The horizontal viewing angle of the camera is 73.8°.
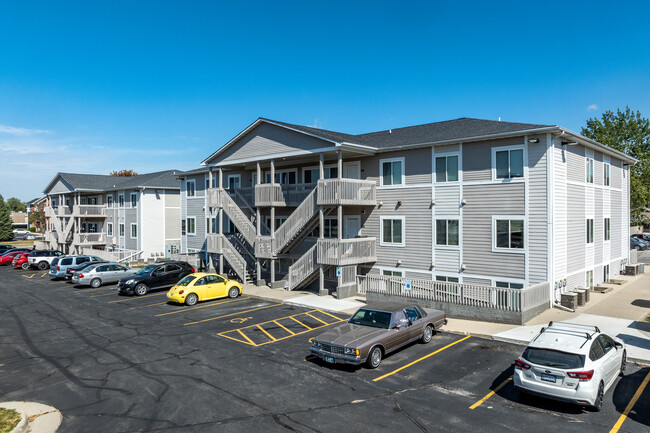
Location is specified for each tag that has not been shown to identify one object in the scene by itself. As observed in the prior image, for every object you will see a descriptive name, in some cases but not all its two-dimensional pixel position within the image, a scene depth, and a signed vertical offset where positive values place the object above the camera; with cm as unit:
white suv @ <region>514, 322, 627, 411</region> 902 -328
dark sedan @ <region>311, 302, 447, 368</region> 1195 -349
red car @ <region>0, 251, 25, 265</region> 4394 -391
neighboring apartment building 4234 +59
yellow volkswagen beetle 2150 -365
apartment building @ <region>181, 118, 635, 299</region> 1958 +67
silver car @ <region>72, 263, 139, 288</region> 2781 -367
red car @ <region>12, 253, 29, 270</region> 4019 -381
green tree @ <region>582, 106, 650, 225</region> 4991 +958
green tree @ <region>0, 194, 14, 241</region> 8038 -85
